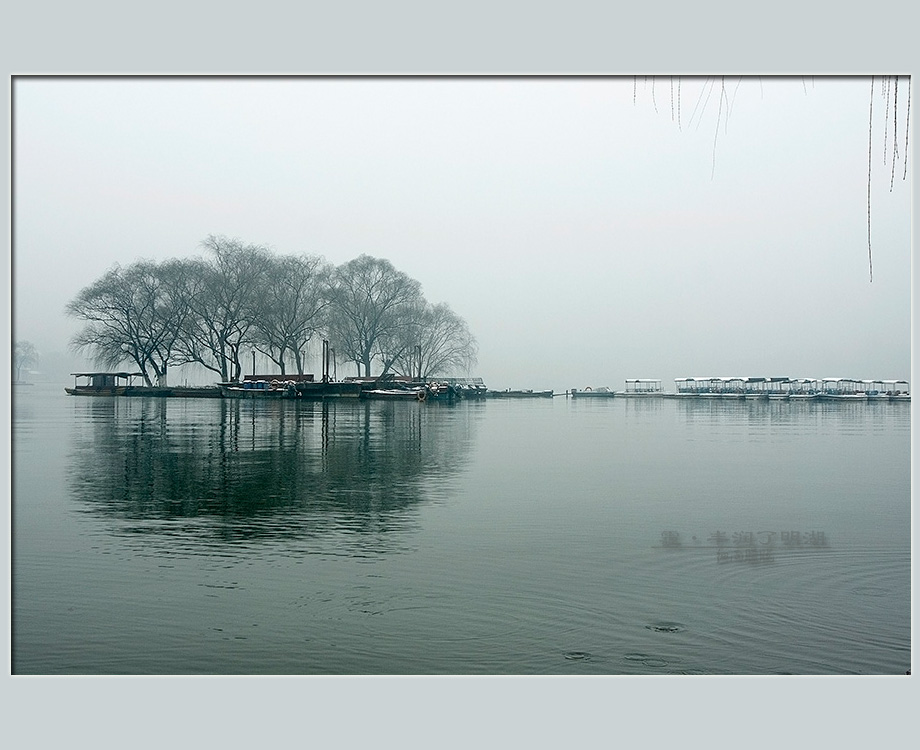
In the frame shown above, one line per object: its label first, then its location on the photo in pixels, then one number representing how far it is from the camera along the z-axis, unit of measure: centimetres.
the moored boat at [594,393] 11419
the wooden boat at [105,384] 7106
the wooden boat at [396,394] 7206
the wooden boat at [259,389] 6906
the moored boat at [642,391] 10751
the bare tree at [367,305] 7862
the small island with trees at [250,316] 6781
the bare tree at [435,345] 8431
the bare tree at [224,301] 6969
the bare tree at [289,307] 7244
